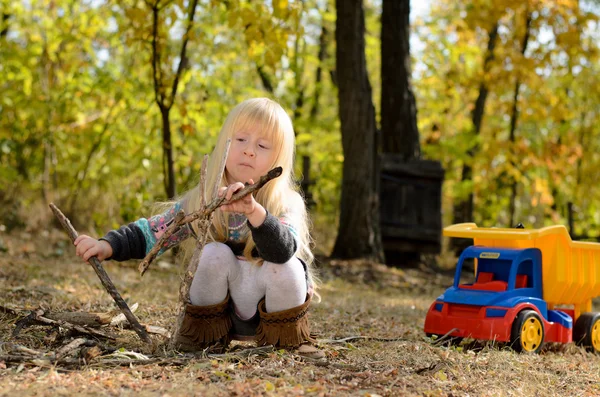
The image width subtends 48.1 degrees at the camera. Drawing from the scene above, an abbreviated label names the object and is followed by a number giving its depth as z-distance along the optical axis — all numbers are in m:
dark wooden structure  8.36
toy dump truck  3.19
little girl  2.62
